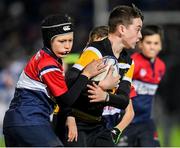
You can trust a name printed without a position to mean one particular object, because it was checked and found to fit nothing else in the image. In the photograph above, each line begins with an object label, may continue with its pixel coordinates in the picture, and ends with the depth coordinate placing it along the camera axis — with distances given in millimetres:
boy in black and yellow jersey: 13711
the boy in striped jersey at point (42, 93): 12869
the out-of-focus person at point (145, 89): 18297
